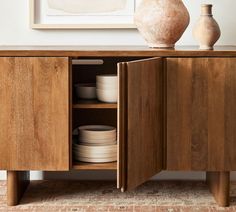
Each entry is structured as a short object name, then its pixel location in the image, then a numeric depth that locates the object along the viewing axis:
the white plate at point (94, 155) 2.06
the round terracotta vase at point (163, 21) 2.01
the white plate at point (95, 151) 2.06
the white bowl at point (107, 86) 2.03
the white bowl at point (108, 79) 2.03
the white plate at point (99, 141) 2.09
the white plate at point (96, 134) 2.09
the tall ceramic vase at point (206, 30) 2.05
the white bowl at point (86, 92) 2.11
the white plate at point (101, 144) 2.09
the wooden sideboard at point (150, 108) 1.94
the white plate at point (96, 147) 2.07
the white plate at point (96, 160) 2.07
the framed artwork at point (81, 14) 2.36
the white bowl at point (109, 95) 2.03
